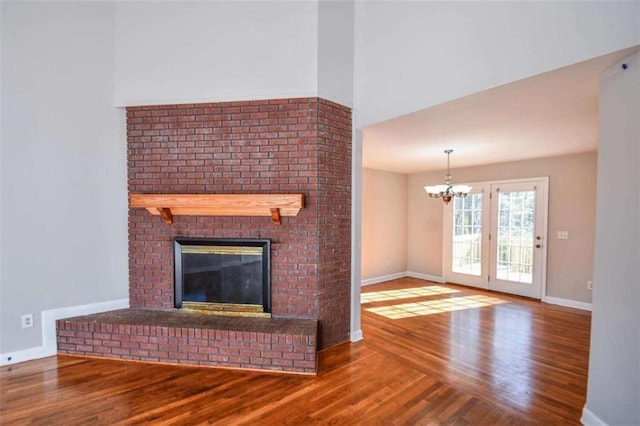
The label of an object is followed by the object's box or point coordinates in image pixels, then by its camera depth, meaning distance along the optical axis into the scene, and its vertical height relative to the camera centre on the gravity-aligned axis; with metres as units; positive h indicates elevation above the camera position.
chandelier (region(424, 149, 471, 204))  4.25 +0.22
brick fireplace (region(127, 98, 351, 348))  3.01 +0.24
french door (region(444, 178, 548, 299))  4.89 -0.59
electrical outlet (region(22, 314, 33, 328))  2.80 -1.13
